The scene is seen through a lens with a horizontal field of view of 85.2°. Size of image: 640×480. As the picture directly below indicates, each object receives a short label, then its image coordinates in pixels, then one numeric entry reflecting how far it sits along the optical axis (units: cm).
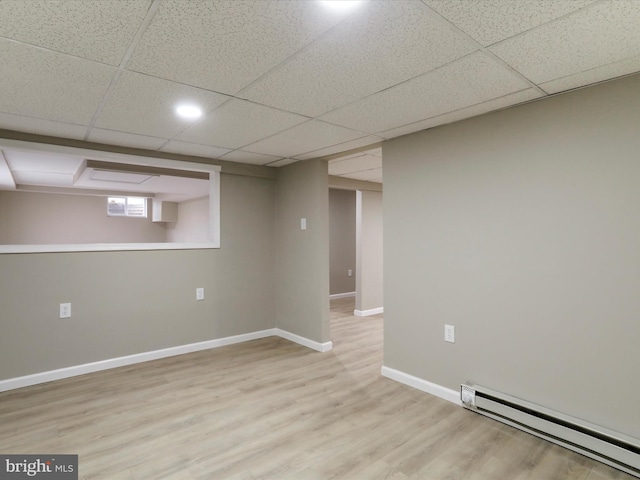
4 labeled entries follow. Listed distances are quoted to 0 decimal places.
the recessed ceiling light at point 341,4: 126
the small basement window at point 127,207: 834
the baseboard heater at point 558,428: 183
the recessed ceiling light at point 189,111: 231
